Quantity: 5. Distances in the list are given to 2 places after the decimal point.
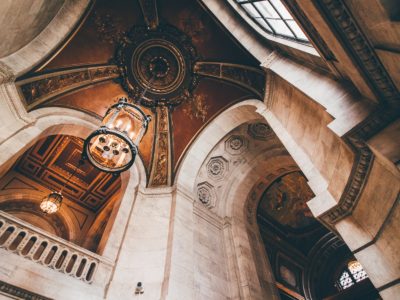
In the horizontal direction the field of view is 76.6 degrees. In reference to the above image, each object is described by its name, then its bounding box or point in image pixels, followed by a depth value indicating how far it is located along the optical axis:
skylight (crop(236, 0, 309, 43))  4.16
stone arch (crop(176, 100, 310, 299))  6.41
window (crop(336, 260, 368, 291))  10.66
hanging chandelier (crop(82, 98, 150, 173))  4.54
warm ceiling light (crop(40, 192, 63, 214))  6.53
